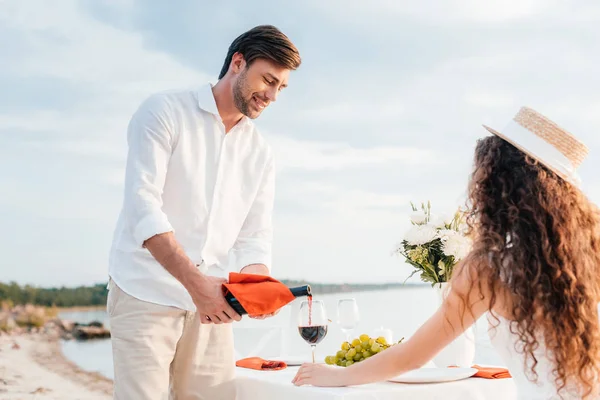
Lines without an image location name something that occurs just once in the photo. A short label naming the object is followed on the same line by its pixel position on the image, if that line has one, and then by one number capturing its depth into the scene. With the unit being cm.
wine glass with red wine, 214
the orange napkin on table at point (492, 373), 209
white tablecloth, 177
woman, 150
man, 184
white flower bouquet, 249
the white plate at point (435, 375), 193
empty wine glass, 237
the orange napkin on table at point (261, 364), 229
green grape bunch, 210
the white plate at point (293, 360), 244
